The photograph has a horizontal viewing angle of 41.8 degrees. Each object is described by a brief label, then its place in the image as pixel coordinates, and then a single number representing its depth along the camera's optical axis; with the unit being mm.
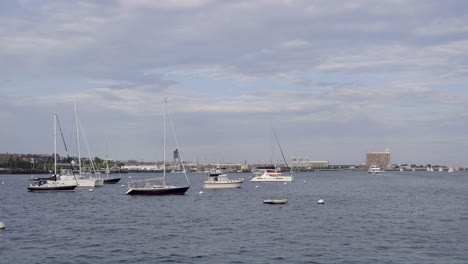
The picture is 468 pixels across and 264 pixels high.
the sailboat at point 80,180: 127725
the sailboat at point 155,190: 95125
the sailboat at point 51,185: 112062
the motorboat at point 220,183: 124938
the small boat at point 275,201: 81312
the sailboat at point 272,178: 165125
